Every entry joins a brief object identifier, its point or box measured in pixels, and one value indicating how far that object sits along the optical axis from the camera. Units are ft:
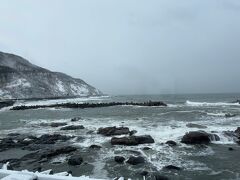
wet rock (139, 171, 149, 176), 27.05
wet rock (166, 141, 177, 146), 39.60
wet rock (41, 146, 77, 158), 34.54
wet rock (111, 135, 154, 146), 40.09
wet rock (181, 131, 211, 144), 40.90
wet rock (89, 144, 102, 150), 38.59
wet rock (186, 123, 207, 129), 53.89
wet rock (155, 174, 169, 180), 25.26
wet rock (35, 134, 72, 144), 43.15
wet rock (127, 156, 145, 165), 30.64
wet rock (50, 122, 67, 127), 62.51
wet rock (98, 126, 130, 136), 47.99
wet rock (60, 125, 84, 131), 56.61
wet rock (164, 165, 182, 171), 28.67
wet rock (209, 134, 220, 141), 42.40
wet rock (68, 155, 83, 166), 30.76
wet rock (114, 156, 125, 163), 31.34
